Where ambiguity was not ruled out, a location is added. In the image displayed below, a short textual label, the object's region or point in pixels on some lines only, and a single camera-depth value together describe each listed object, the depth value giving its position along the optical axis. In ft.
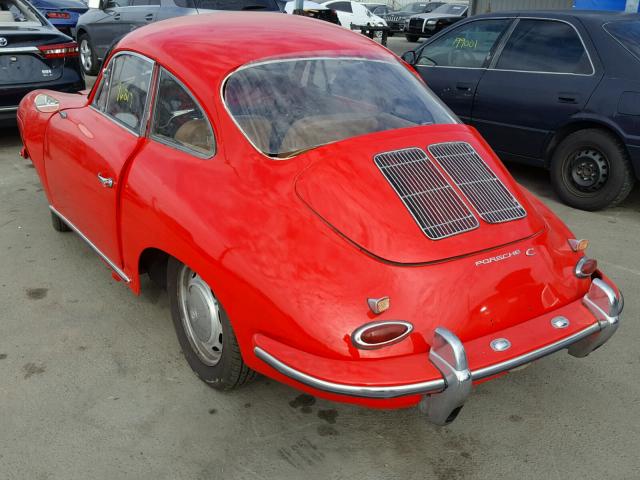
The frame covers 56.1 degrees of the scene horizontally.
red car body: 7.08
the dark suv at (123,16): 28.58
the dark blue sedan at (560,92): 16.60
